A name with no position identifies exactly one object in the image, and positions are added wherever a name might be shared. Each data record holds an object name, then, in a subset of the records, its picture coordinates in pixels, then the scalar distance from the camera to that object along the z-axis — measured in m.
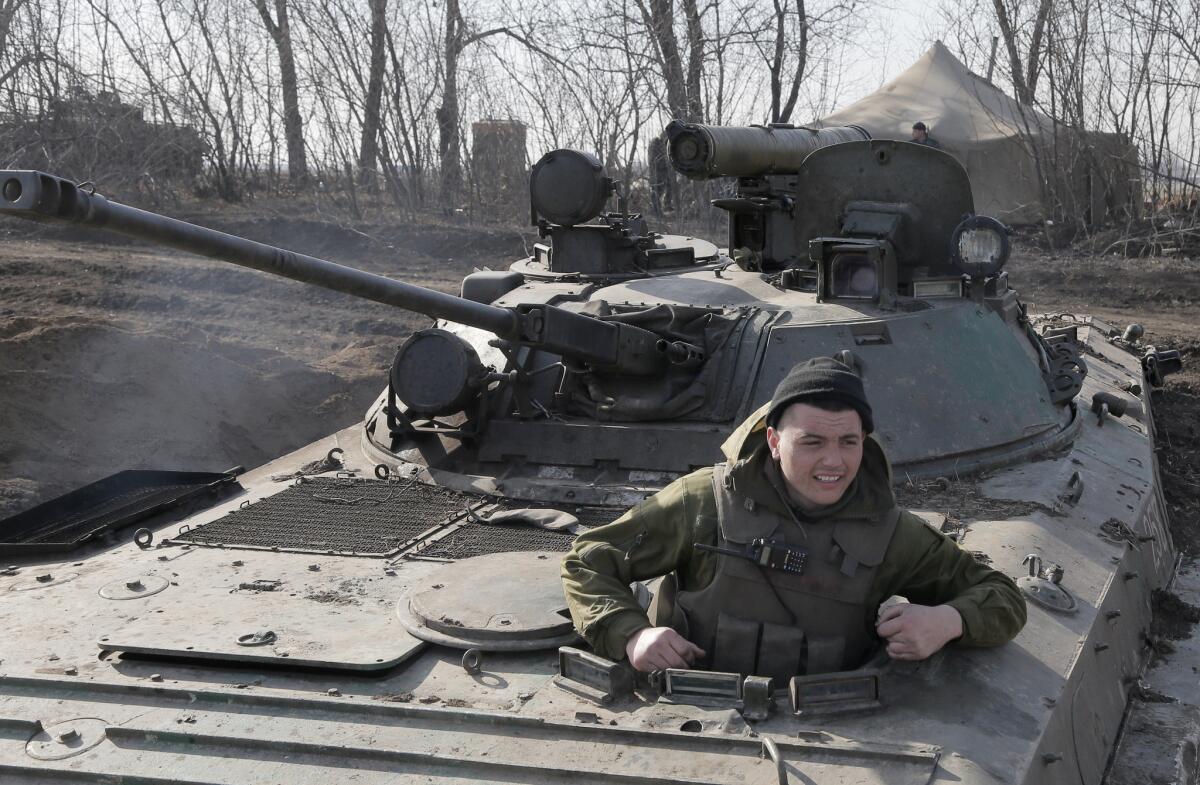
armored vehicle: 3.67
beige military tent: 19.39
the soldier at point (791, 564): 3.80
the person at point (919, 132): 13.28
